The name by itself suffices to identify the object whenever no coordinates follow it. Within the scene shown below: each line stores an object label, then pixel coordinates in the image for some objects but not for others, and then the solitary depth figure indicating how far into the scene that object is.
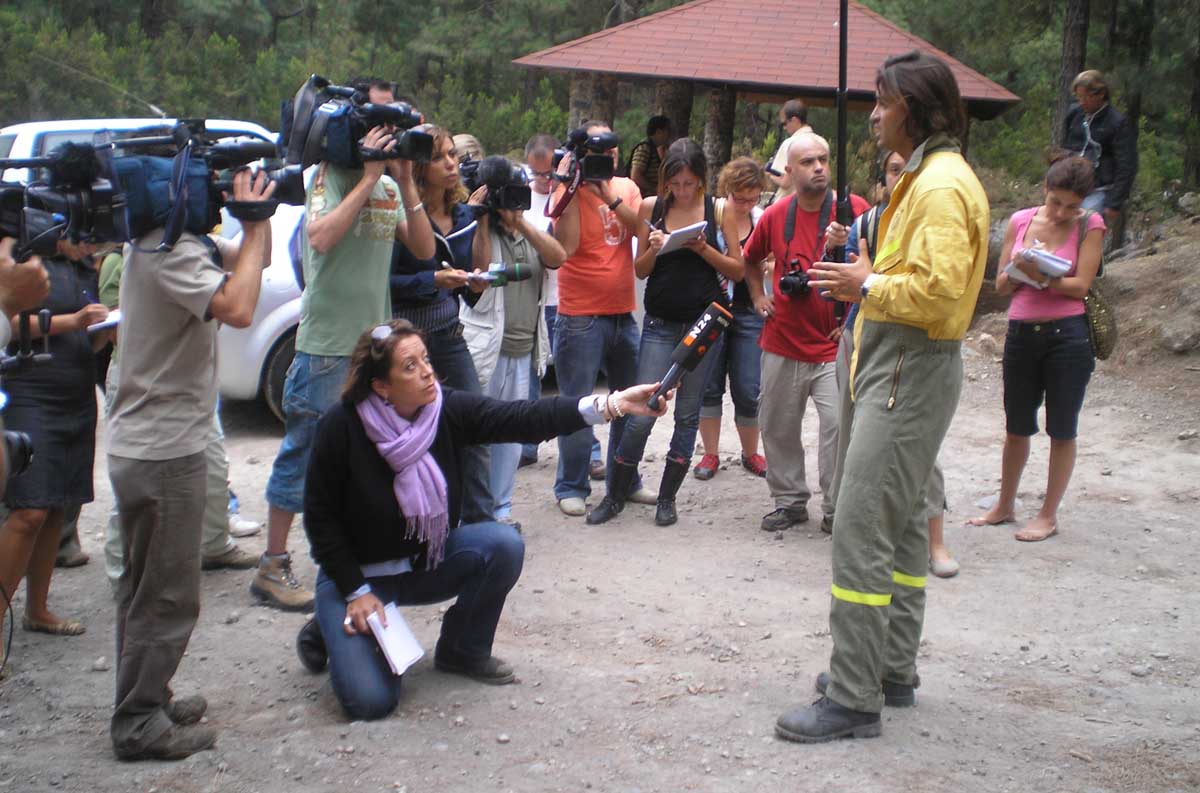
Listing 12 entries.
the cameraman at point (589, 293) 6.44
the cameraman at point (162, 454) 3.67
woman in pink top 5.91
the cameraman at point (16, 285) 3.37
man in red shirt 6.21
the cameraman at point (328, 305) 4.94
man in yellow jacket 3.74
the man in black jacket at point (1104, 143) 9.59
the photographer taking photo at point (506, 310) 5.90
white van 7.54
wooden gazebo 12.16
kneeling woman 4.11
